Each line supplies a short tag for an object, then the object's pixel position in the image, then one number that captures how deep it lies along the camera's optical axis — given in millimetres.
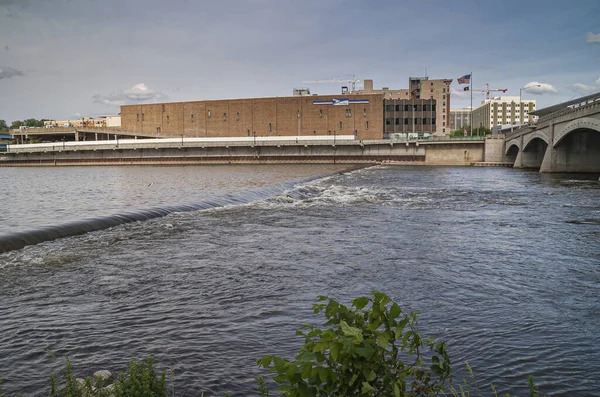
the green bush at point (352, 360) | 3301
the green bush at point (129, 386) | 4805
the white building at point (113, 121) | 162450
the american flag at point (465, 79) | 102219
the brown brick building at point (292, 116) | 110250
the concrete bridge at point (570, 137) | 47875
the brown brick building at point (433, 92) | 163750
